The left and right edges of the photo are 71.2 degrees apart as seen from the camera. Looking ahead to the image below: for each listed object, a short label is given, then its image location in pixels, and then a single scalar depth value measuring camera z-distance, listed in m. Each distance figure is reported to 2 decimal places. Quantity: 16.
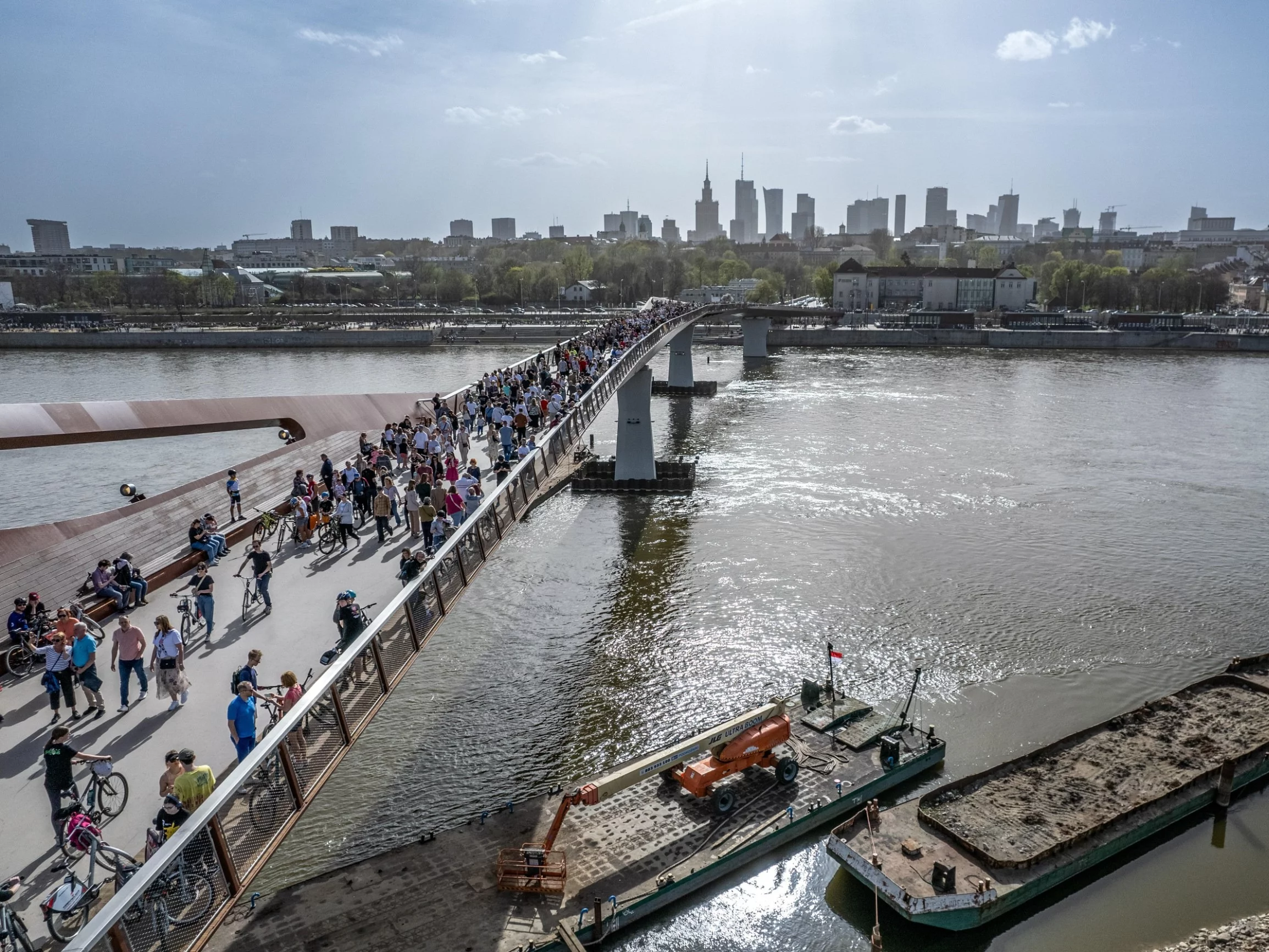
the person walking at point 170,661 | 10.49
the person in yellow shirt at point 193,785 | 8.05
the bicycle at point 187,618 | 12.55
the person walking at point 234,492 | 18.28
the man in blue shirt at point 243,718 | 8.98
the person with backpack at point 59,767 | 8.62
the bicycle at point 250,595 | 13.27
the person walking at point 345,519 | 15.73
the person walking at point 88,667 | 10.28
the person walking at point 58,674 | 10.29
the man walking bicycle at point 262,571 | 12.99
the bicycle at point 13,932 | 7.36
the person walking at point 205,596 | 12.24
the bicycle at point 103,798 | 8.74
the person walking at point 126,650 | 10.59
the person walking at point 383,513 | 15.77
